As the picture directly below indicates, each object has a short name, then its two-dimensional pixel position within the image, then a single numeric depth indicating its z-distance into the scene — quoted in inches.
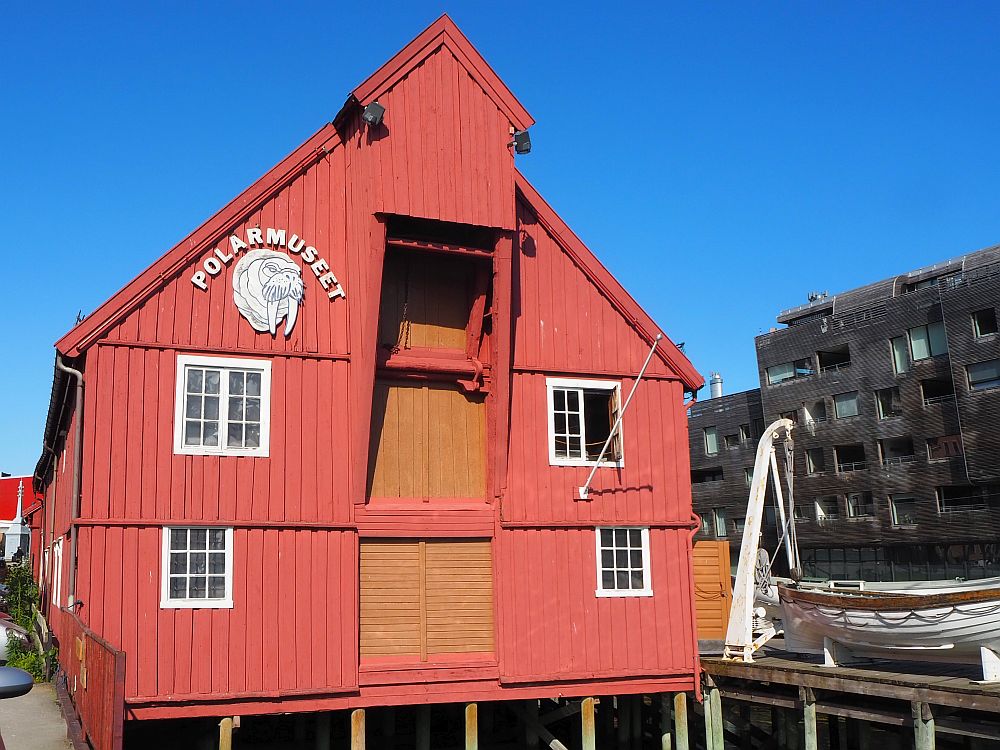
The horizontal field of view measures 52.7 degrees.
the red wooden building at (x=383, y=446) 574.2
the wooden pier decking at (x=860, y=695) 578.6
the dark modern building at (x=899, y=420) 1696.6
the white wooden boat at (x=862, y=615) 605.0
